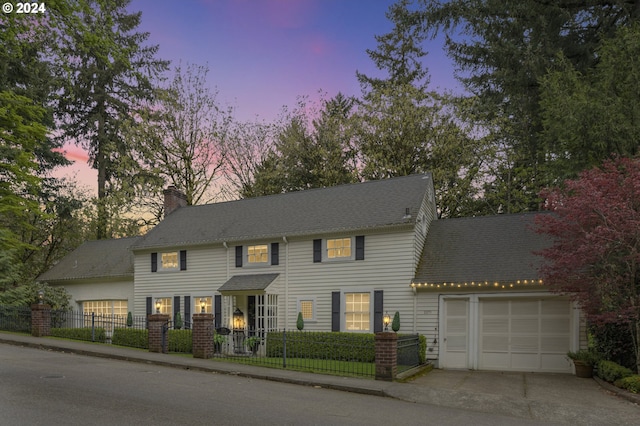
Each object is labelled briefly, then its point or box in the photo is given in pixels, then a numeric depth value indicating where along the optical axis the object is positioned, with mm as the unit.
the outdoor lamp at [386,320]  17797
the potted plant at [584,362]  15086
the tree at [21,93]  10328
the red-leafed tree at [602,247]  12664
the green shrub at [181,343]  18750
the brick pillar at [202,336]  16828
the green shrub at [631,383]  12031
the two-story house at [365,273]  17062
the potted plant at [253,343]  18400
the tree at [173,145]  35375
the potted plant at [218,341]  17609
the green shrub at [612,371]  13047
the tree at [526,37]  21844
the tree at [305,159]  34312
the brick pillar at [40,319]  21562
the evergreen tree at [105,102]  38781
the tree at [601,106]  17516
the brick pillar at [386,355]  13328
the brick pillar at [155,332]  18016
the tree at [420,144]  31250
